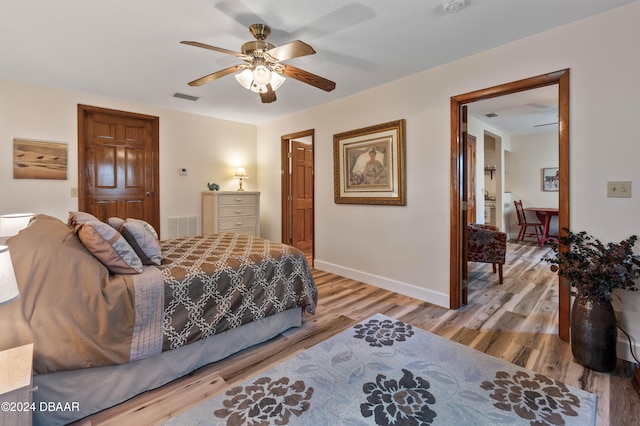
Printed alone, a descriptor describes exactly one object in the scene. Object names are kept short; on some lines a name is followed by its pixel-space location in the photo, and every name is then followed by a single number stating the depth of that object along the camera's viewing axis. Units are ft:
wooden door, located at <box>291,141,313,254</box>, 16.52
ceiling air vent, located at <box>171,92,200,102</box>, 12.38
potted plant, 6.13
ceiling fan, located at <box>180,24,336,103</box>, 6.50
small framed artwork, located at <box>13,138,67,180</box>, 10.85
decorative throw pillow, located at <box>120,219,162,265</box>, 6.29
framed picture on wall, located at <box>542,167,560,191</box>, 21.25
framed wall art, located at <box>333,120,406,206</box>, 11.00
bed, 4.63
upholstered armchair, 11.68
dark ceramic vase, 6.19
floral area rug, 4.98
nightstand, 3.17
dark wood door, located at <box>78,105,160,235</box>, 12.48
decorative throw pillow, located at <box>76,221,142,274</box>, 5.43
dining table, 19.39
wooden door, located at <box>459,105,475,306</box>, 9.64
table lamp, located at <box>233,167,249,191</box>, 16.38
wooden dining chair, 20.98
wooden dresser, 14.90
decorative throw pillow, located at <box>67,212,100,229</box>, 6.15
